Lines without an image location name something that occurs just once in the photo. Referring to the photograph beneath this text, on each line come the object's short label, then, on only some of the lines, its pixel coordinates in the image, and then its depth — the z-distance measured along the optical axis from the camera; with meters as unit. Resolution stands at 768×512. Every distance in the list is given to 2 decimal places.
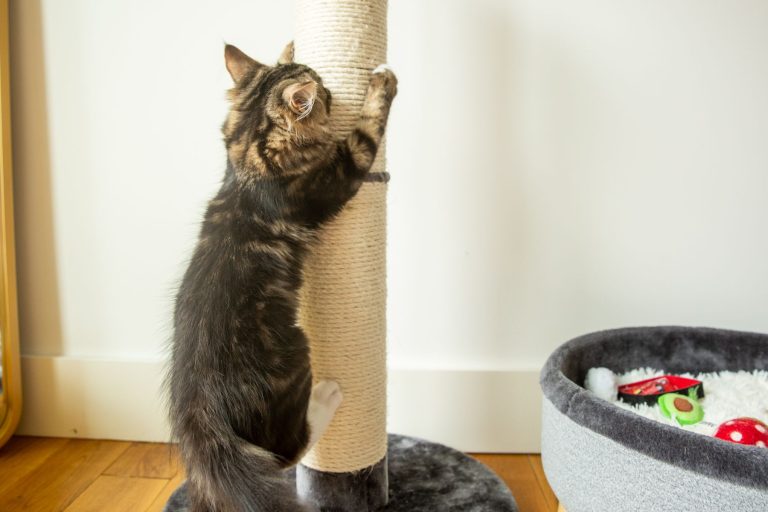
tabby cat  0.83
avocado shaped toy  1.13
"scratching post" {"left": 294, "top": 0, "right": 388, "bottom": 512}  1.03
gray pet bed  0.75
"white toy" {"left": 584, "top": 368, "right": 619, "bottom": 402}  1.21
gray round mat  1.13
